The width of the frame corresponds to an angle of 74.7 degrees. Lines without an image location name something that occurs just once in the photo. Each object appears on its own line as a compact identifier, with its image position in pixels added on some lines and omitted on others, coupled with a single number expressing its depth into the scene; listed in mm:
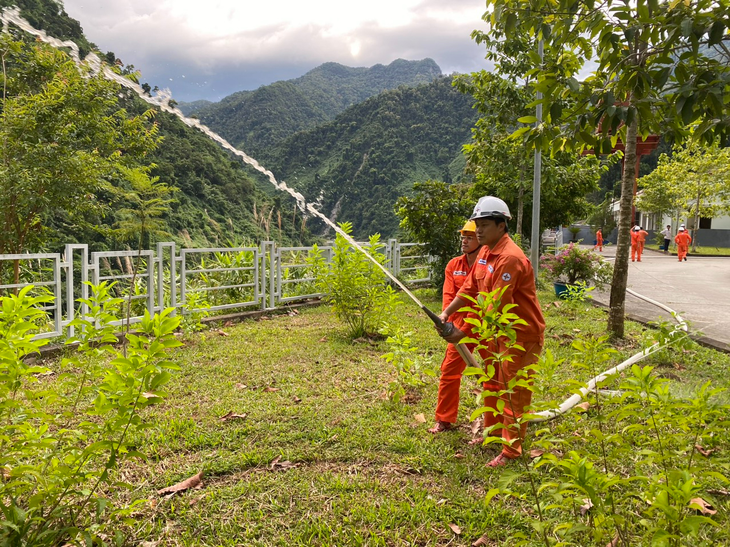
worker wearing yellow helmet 3822
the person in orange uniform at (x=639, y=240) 22812
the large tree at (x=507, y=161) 12219
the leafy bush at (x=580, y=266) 10812
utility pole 10219
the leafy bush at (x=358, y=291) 7121
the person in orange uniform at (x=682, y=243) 24031
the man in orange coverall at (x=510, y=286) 3328
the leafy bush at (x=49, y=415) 1934
